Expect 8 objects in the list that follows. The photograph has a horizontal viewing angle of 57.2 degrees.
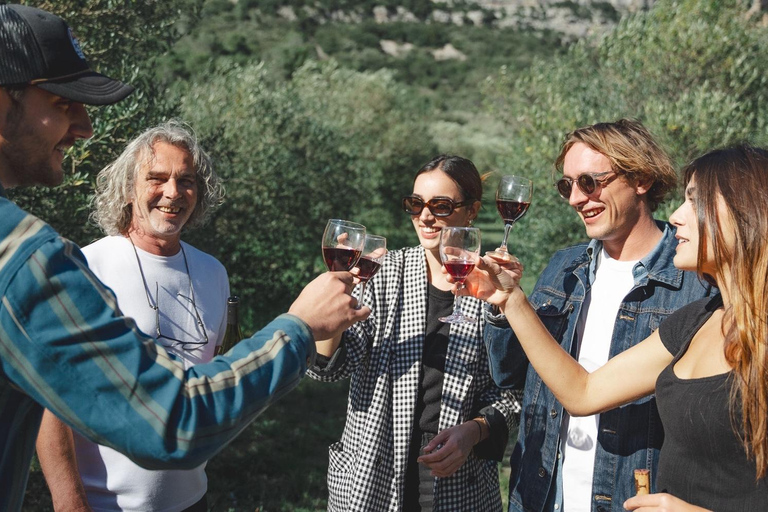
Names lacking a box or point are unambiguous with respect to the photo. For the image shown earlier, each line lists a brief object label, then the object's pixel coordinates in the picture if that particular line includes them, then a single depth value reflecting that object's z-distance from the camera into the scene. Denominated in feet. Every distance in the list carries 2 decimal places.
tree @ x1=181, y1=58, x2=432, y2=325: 36.40
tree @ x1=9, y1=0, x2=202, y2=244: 19.94
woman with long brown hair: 6.77
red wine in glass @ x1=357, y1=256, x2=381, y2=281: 8.82
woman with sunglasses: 10.27
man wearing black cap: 4.66
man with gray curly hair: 9.11
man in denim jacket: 9.25
